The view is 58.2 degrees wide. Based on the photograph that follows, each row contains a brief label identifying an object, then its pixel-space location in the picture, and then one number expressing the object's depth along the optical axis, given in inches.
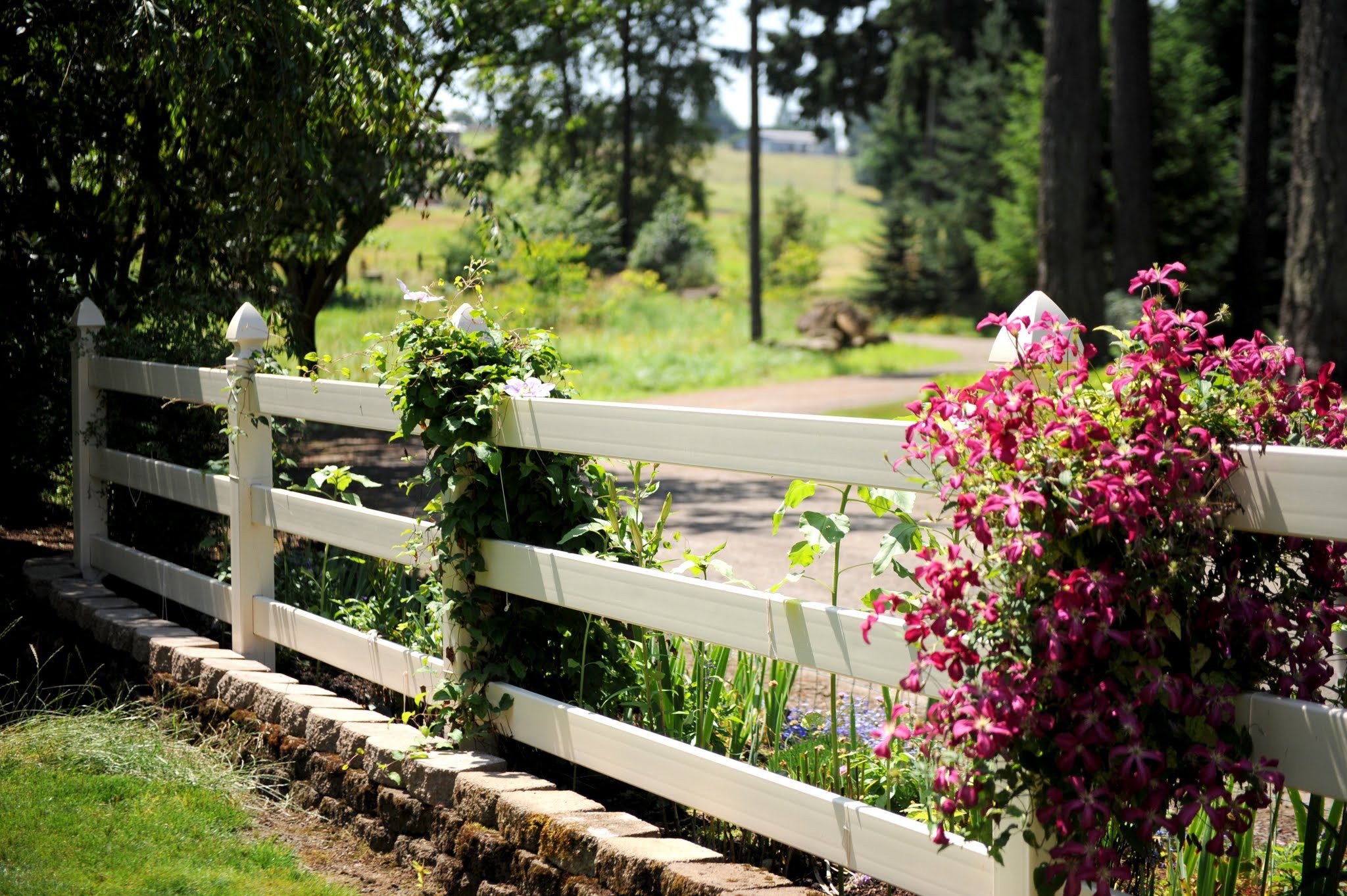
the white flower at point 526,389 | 136.7
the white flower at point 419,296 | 147.1
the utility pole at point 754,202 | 1024.2
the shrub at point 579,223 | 1170.0
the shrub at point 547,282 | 946.1
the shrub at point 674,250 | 1608.0
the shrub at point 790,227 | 1669.5
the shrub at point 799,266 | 1457.9
